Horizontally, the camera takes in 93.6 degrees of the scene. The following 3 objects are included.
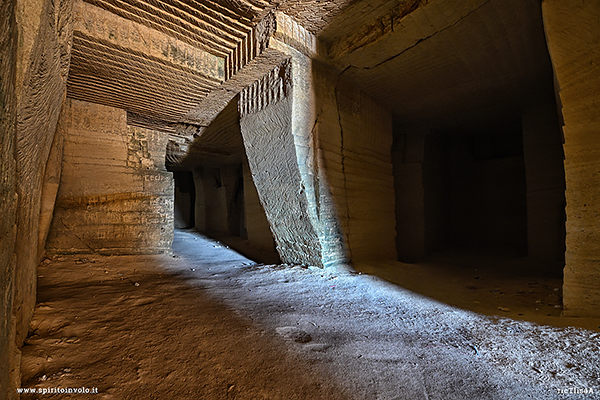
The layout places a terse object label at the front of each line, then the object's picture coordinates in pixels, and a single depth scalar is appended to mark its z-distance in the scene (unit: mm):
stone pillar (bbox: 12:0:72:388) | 1316
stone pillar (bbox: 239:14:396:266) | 3721
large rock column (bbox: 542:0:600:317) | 2125
